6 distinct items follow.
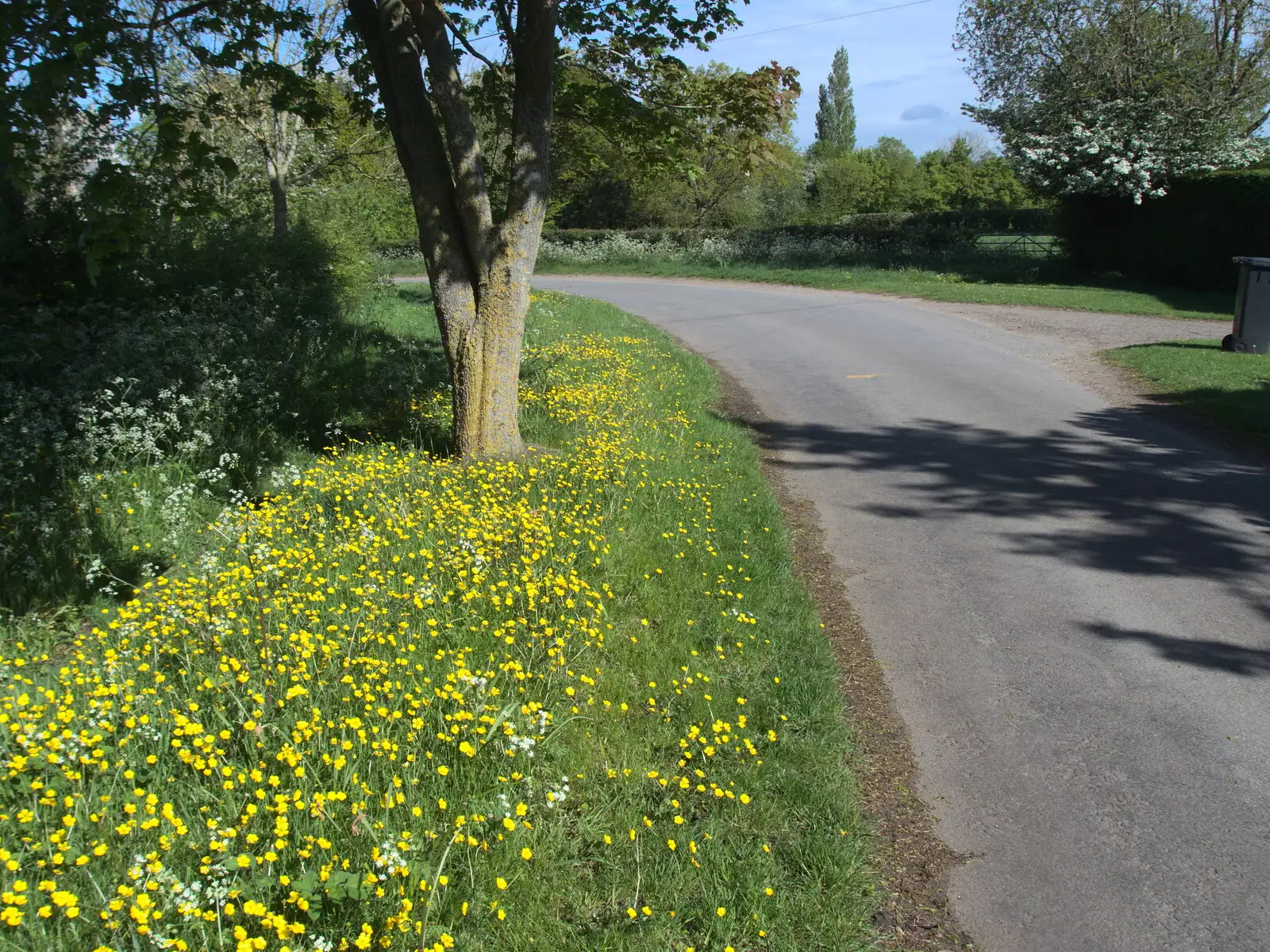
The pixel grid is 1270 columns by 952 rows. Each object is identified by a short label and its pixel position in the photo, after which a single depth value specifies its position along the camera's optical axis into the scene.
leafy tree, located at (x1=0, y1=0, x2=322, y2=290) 5.60
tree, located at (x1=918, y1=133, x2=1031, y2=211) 56.50
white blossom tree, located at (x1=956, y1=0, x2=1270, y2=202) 22.41
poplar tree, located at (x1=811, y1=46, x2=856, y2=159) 84.69
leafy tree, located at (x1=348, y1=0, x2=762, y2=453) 7.52
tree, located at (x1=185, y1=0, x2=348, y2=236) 14.61
